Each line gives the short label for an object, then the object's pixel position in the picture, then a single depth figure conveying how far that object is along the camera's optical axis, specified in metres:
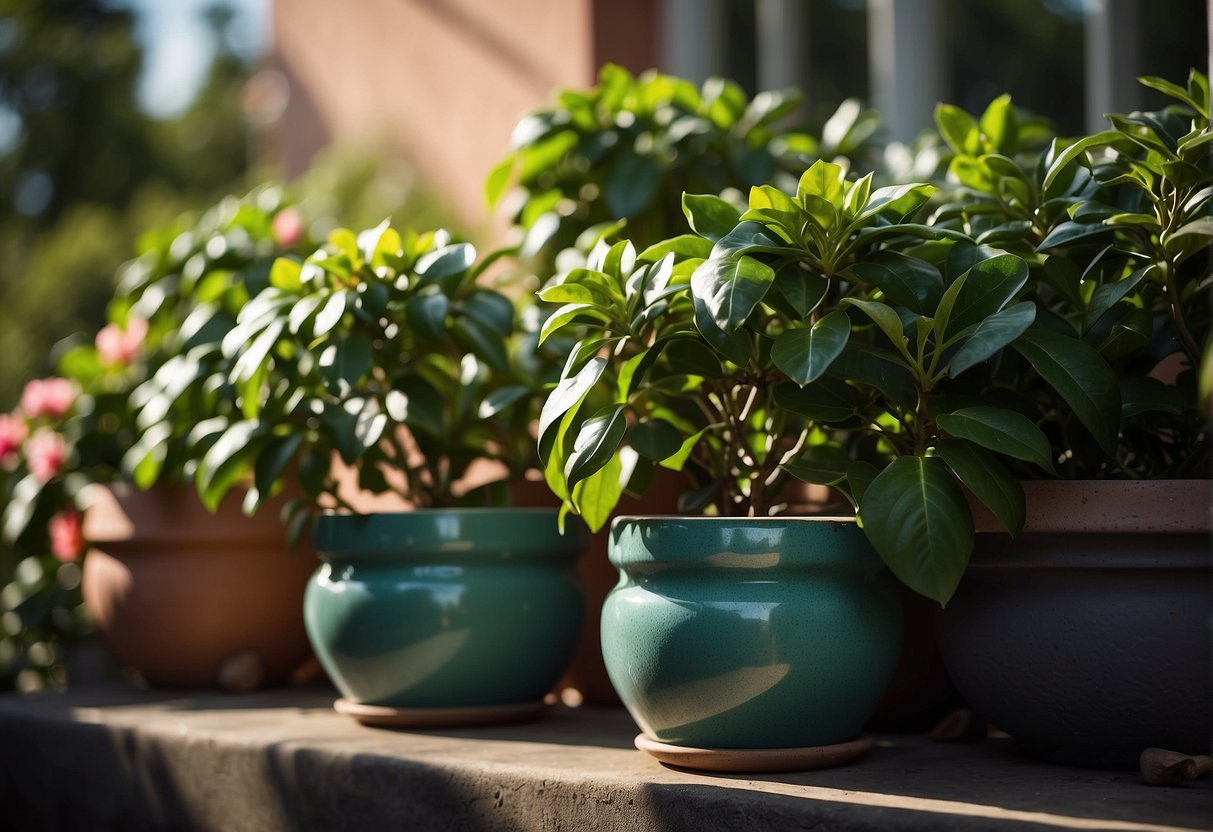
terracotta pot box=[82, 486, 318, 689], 2.10
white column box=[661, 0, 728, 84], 2.75
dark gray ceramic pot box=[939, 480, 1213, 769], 1.22
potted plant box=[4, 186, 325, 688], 2.07
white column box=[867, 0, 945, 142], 2.46
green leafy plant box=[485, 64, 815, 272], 1.98
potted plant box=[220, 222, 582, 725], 1.63
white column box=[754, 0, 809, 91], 2.68
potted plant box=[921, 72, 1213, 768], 1.23
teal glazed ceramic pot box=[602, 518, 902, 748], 1.27
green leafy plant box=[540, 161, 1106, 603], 1.18
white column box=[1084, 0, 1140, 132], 2.18
